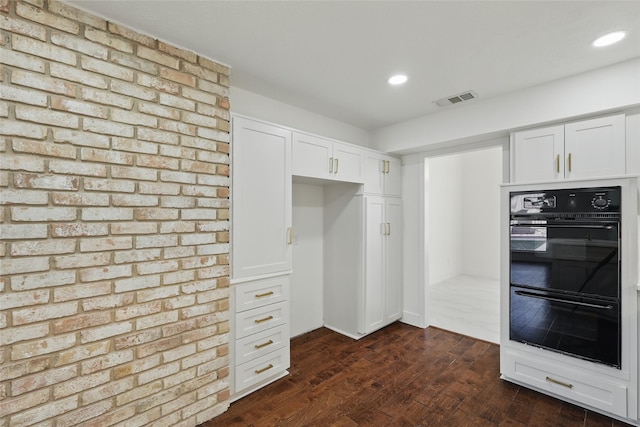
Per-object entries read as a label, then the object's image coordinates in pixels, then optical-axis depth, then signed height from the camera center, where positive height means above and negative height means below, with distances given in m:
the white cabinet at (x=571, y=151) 2.29 +0.52
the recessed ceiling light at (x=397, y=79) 2.45 +1.13
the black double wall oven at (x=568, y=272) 2.07 -0.45
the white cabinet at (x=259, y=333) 2.27 -0.98
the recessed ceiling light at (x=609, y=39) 1.87 +1.13
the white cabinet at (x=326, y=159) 2.70 +0.54
